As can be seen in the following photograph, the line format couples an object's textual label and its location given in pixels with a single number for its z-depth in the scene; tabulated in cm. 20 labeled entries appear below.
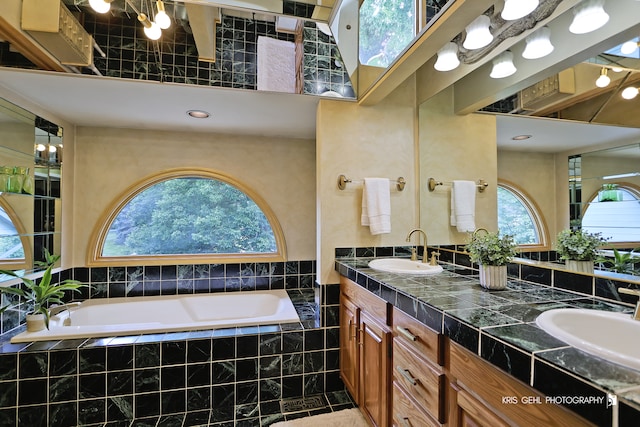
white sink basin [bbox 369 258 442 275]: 170
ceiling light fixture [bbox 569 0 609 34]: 110
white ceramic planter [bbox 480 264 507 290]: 132
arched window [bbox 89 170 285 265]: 283
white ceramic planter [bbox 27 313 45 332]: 196
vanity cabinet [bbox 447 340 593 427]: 67
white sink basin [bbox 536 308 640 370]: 84
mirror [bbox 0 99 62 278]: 202
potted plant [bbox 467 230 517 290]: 132
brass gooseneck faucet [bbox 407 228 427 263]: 193
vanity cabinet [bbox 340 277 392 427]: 148
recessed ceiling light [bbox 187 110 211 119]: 238
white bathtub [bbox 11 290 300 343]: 195
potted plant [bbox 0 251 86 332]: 196
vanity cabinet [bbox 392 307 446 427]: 105
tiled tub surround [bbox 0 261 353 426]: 176
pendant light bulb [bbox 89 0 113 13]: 133
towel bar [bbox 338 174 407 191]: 217
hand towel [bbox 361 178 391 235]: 213
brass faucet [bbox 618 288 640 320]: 88
